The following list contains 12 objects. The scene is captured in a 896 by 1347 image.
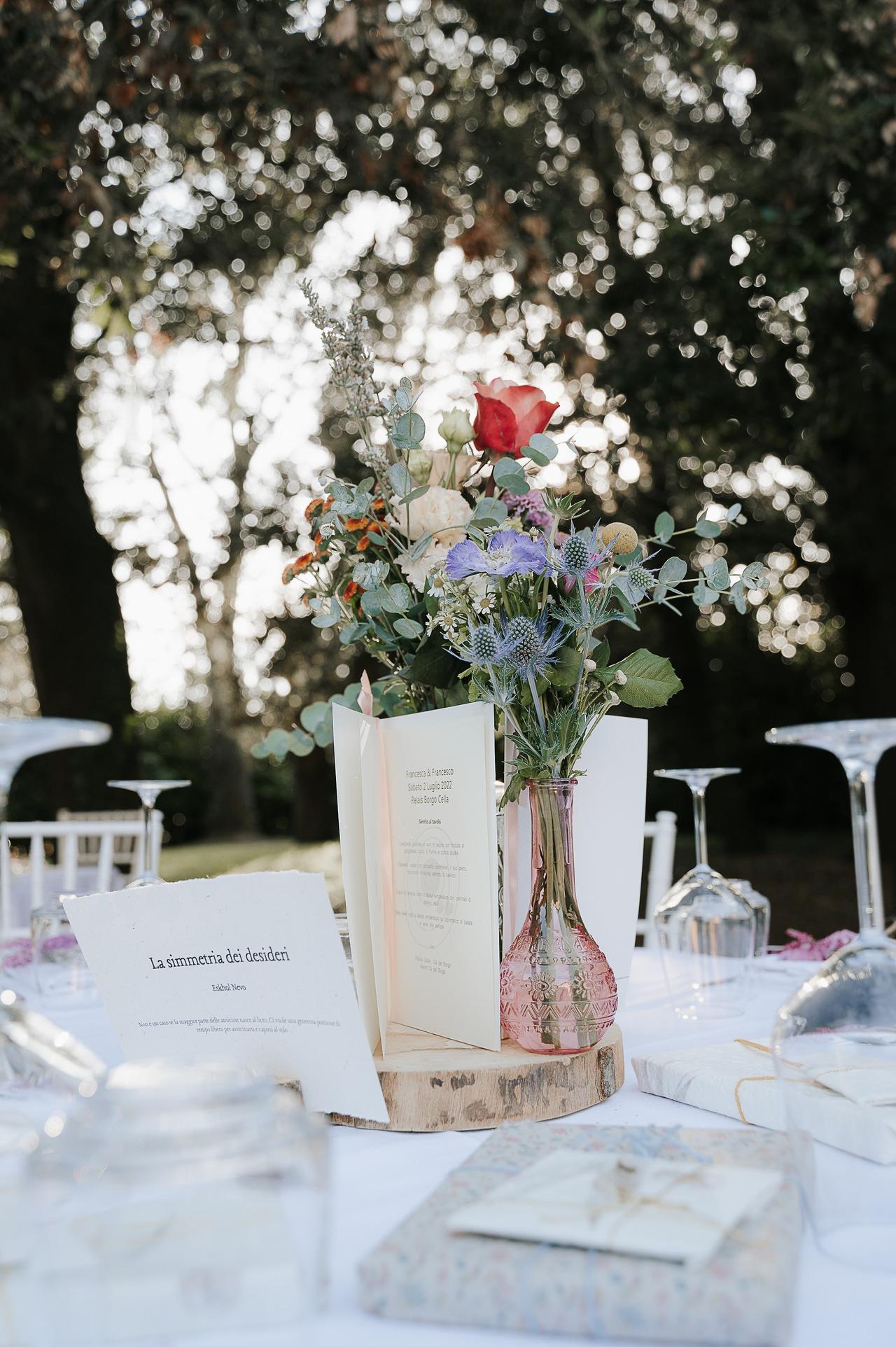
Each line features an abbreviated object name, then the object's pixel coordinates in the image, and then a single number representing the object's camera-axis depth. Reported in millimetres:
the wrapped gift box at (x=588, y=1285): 608
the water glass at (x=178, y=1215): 560
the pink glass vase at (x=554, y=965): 1123
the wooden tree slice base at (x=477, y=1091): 1055
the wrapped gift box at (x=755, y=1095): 806
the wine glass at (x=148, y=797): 1705
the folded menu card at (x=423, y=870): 1138
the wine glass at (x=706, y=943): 1474
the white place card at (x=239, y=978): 963
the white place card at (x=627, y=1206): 641
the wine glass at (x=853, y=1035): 772
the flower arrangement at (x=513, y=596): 1128
